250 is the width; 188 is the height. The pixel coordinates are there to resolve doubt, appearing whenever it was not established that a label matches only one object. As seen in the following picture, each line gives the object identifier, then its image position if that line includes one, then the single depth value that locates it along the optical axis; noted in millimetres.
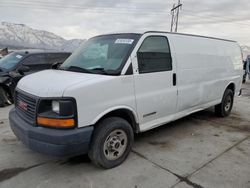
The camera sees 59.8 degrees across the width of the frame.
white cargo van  2650
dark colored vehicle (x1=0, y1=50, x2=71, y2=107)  6535
